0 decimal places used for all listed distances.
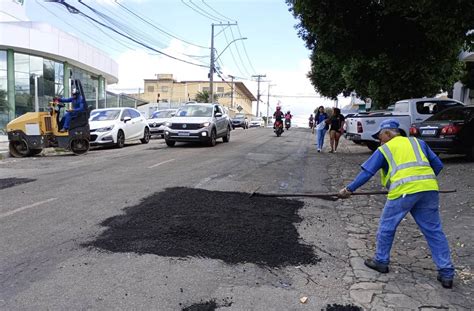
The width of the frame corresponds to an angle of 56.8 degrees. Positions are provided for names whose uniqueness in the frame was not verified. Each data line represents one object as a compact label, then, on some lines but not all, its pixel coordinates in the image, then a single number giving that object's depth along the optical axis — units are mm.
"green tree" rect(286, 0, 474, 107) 10289
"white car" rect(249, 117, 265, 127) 56838
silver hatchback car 16391
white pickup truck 14102
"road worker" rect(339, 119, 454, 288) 4250
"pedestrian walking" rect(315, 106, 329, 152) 16391
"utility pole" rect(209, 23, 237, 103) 37728
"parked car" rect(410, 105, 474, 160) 11383
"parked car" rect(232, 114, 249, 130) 42875
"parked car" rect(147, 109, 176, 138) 23359
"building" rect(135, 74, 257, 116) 92812
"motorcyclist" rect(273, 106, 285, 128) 25125
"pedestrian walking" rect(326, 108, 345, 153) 15484
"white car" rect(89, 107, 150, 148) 16484
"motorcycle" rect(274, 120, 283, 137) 24977
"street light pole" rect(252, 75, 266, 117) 78288
